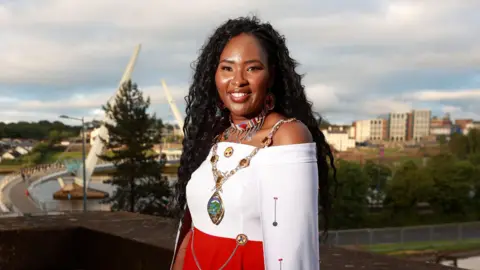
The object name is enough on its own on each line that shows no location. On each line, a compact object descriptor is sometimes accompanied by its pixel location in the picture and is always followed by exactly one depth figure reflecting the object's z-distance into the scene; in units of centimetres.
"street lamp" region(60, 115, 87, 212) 2772
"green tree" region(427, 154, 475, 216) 5544
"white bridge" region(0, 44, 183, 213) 5988
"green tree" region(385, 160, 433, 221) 5478
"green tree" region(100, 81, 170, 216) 3669
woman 153
